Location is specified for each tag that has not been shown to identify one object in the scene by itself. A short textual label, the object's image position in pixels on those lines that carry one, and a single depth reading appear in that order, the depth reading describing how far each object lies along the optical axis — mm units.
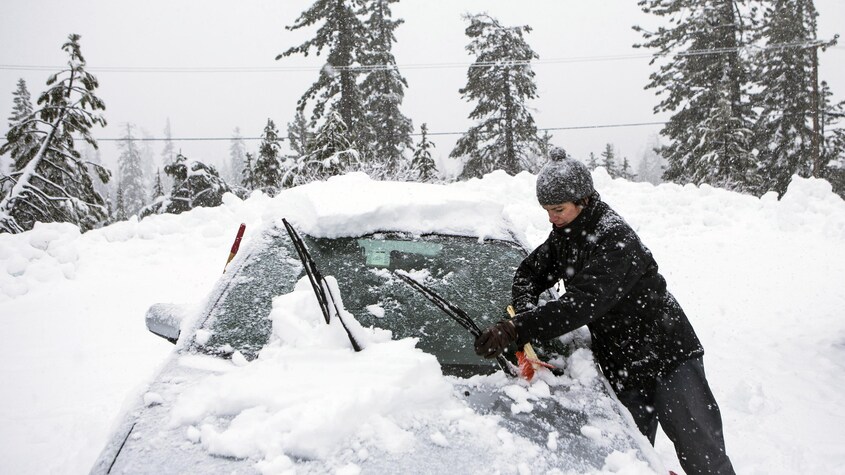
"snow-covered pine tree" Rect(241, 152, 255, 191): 24353
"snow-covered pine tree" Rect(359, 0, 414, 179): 22906
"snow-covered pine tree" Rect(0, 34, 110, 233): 11648
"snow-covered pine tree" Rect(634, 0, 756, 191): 18328
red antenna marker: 2723
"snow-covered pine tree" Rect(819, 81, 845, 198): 22641
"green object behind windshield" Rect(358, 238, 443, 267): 2291
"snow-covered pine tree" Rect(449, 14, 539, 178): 19875
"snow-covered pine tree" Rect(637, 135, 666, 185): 83062
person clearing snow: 1881
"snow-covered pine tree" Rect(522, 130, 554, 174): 20667
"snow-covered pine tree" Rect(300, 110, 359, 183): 13625
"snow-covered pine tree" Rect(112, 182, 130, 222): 40000
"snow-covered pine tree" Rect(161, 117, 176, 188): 76938
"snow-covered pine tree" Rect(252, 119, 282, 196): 19281
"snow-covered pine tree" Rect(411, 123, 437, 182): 20594
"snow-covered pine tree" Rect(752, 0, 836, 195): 21828
